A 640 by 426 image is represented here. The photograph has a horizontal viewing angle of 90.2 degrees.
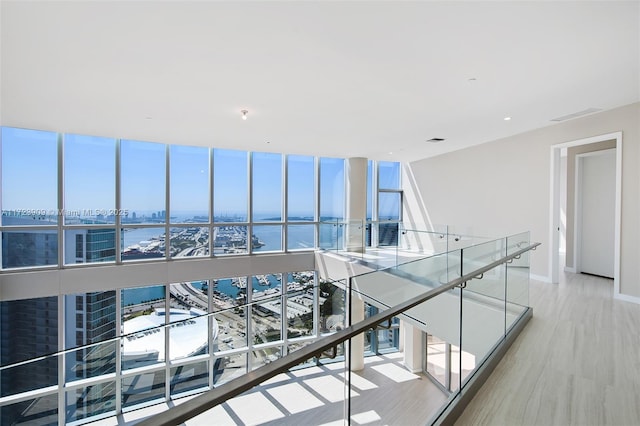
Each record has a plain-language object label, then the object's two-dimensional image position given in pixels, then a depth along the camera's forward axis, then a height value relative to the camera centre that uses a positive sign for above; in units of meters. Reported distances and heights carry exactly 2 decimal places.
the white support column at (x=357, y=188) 9.05 +0.57
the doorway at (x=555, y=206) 5.96 +0.06
